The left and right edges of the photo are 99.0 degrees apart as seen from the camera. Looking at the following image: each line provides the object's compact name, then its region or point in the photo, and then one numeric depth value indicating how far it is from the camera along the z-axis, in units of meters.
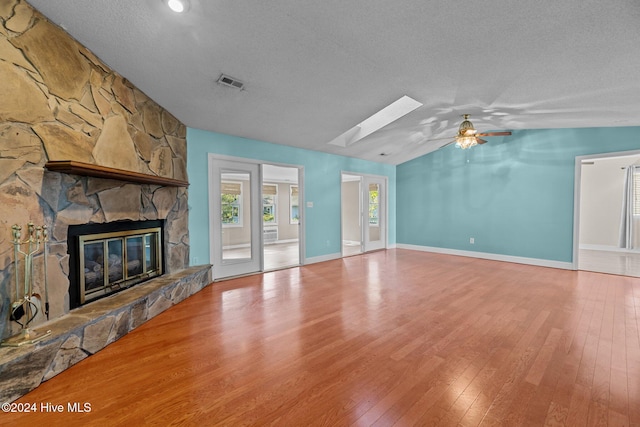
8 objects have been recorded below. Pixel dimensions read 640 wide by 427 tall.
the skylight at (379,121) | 4.35
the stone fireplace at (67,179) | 1.94
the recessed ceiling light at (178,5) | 2.05
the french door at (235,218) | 4.54
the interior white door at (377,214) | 7.55
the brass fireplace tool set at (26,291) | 1.93
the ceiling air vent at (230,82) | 3.09
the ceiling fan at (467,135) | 4.39
